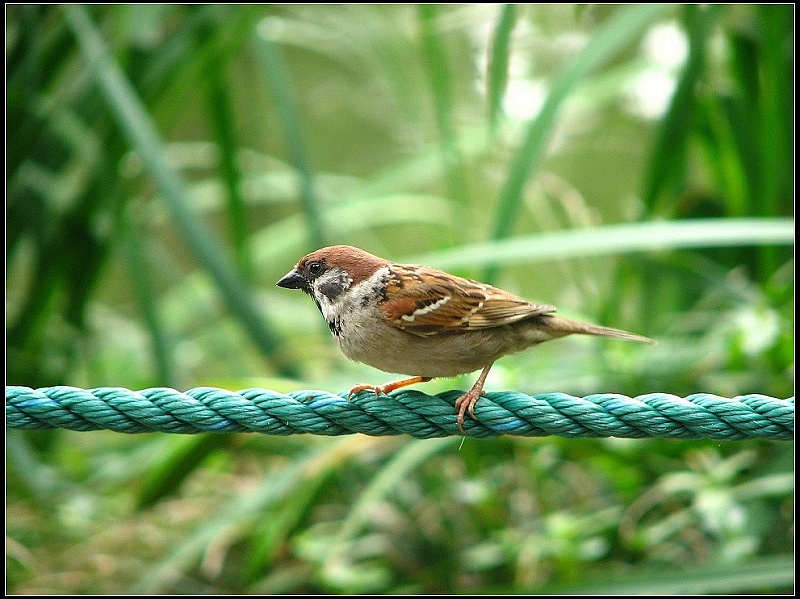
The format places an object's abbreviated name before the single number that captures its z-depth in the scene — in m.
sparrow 4.55
